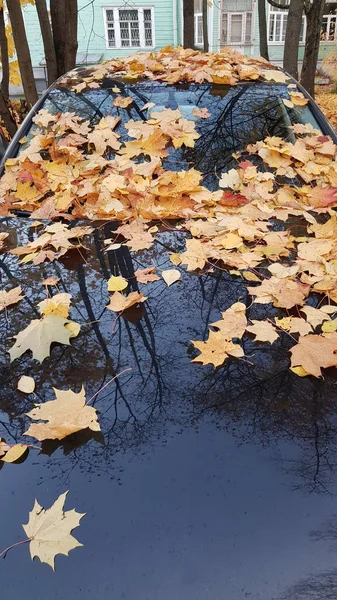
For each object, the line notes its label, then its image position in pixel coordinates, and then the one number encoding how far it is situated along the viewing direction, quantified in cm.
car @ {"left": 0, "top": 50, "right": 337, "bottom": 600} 86
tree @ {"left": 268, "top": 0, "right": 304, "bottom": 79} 598
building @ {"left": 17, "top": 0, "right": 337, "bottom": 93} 1695
